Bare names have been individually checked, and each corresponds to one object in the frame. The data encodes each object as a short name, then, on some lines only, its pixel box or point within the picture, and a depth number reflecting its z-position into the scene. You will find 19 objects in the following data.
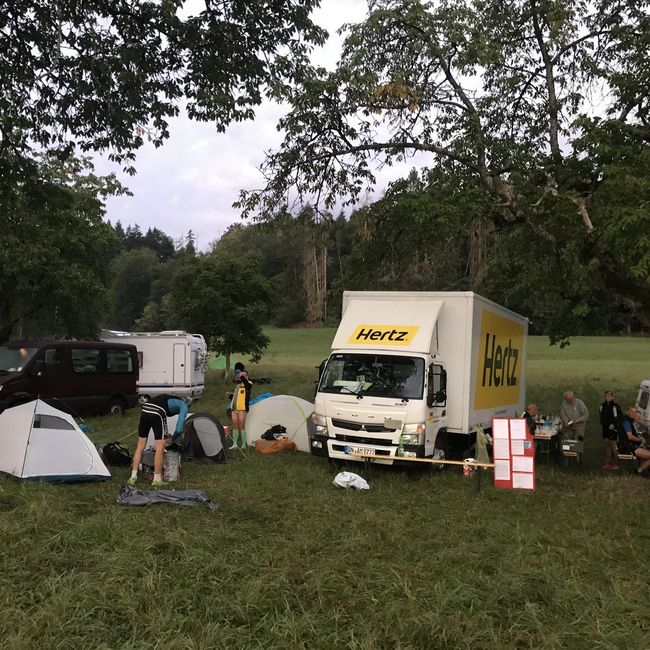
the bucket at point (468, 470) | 9.77
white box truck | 9.38
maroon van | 15.12
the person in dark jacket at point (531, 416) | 12.02
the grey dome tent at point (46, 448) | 8.42
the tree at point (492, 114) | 10.39
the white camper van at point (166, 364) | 21.36
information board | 8.77
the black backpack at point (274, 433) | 12.27
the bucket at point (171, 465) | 9.04
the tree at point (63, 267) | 20.55
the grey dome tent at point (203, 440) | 10.73
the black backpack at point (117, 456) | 9.90
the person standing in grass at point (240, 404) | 12.25
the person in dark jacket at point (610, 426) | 11.60
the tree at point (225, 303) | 27.48
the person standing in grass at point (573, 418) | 12.91
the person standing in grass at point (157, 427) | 8.53
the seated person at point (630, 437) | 11.28
